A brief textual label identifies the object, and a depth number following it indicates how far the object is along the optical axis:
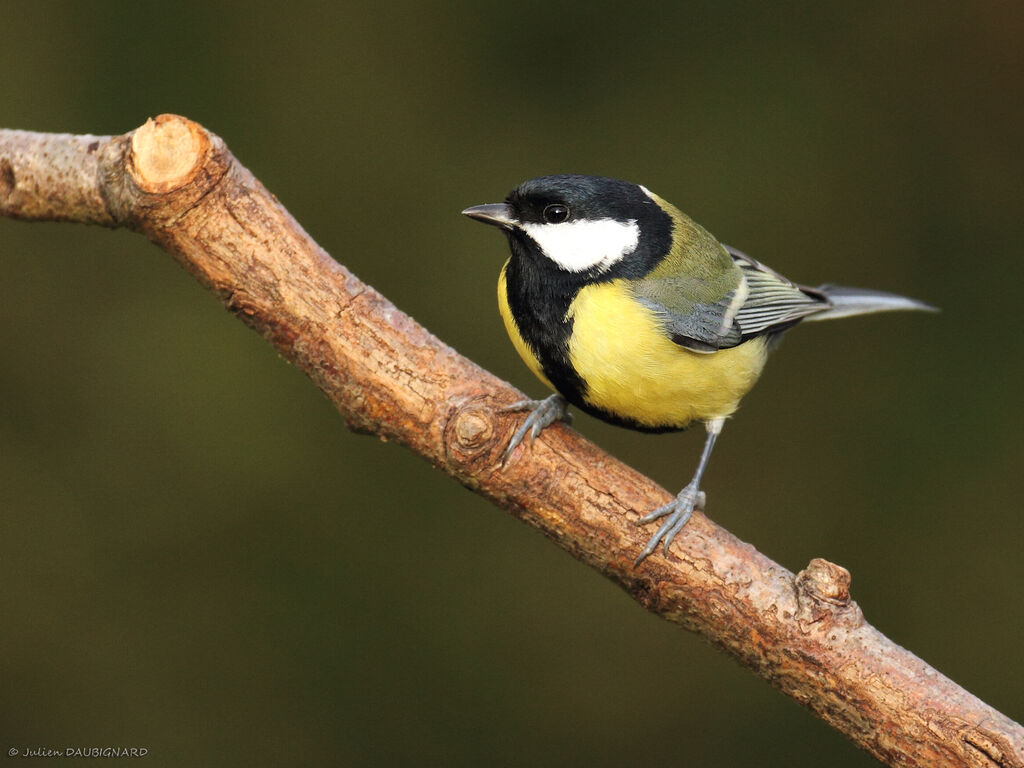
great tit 3.07
